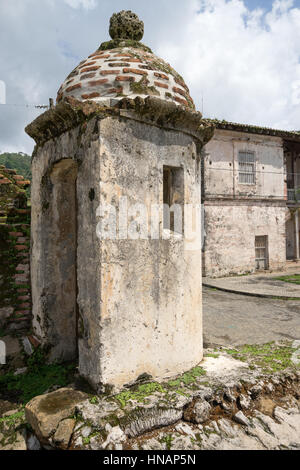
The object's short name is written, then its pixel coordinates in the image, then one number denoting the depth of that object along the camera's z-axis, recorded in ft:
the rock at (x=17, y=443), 8.16
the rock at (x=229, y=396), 9.41
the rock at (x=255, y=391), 9.88
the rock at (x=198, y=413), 8.53
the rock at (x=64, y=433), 7.42
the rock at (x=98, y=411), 7.81
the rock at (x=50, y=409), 7.72
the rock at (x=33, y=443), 8.06
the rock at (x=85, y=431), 7.48
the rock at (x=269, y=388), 10.18
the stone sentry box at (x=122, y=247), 9.01
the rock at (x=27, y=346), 12.44
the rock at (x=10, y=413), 9.31
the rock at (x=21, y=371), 11.41
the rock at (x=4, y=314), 14.44
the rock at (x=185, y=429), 8.11
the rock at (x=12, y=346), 12.63
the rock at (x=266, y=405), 9.52
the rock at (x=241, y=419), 8.76
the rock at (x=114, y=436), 7.39
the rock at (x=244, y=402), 9.41
